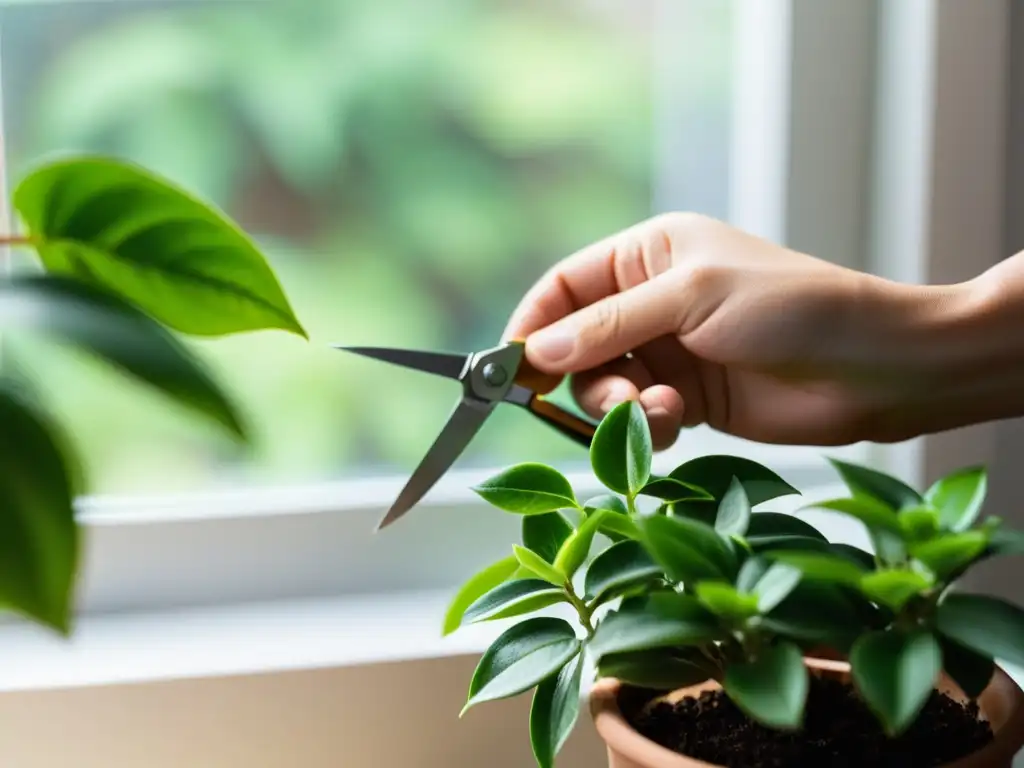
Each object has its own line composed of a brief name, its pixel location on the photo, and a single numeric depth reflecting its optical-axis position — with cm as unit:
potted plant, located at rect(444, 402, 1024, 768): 47
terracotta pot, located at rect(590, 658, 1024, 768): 53
